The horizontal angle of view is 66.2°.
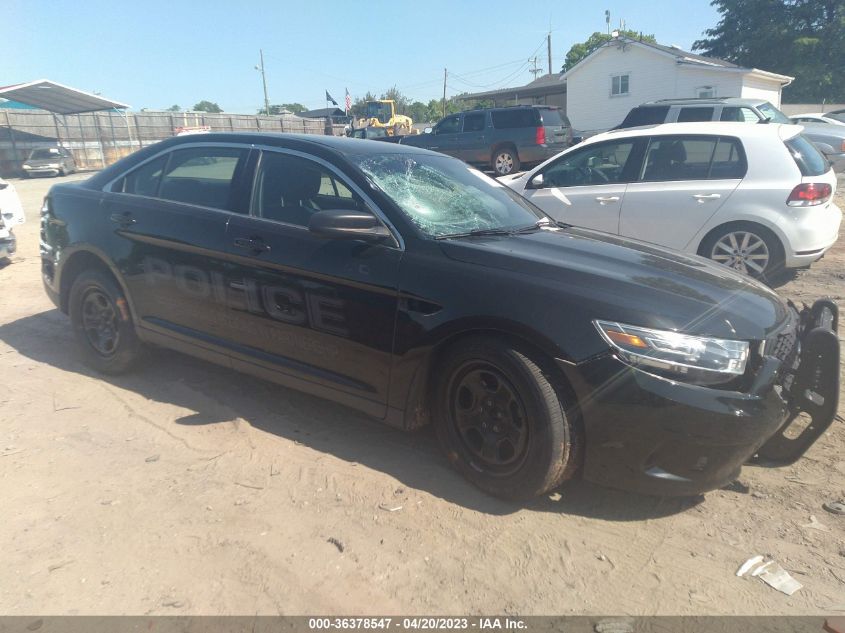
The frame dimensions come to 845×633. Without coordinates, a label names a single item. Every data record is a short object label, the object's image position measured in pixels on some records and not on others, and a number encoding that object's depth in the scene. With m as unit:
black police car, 2.76
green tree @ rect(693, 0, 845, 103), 45.53
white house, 30.16
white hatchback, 6.20
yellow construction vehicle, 41.69
